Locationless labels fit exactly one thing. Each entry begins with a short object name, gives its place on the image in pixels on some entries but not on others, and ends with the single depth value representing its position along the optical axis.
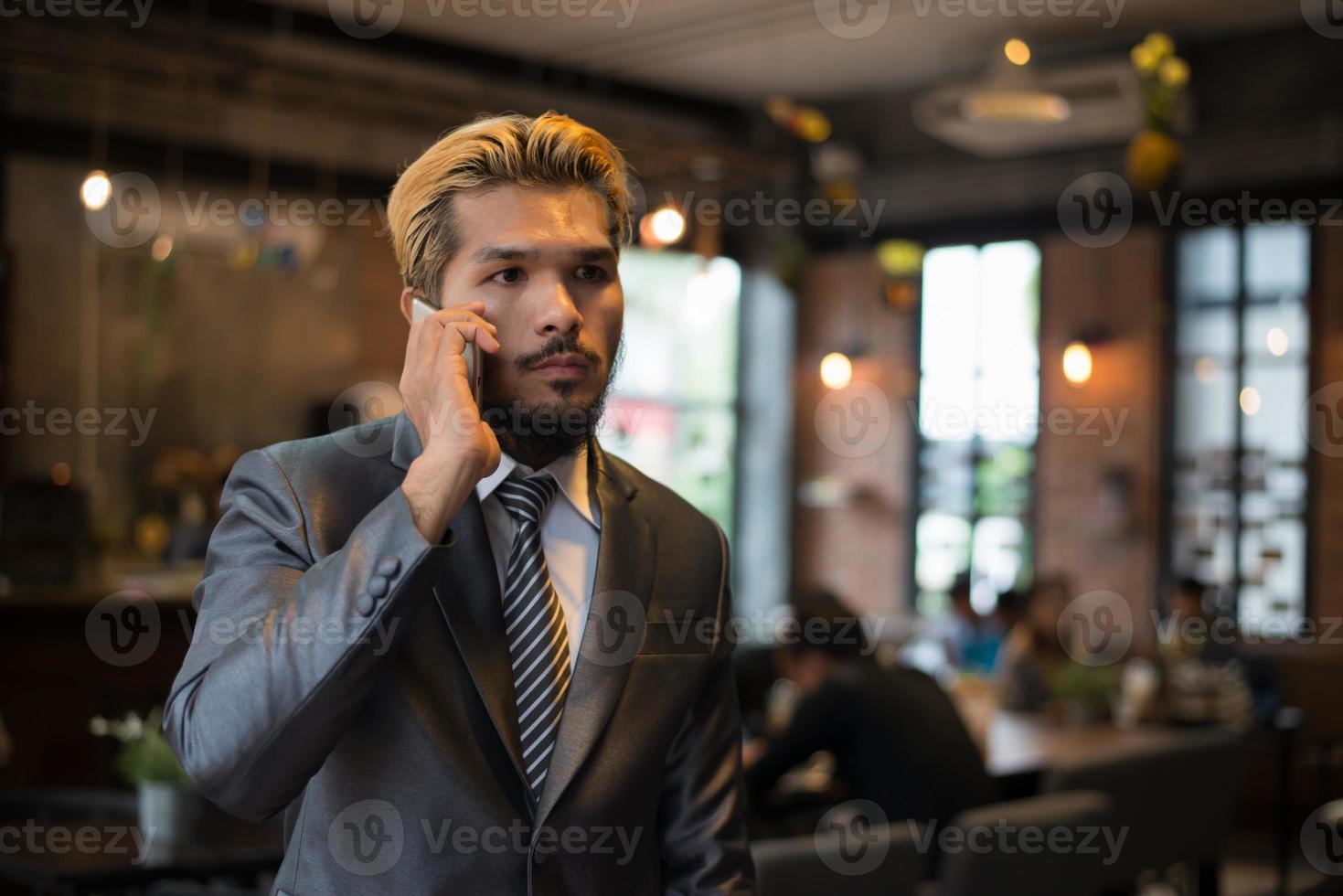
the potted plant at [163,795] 3.16
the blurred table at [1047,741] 4.82
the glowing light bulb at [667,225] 6.00
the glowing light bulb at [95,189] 5.61
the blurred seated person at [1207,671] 5.89
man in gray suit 1.21
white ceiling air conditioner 8.00
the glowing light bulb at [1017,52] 6.71
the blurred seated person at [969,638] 7.86
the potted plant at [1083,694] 5.71
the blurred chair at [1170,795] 4.40
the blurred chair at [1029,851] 3.28
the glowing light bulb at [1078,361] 8.88
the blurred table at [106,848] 2.91
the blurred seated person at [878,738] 4.18
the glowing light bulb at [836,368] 8.97
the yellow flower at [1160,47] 5.77
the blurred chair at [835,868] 2.82
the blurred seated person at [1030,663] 6.04
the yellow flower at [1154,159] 6.20
